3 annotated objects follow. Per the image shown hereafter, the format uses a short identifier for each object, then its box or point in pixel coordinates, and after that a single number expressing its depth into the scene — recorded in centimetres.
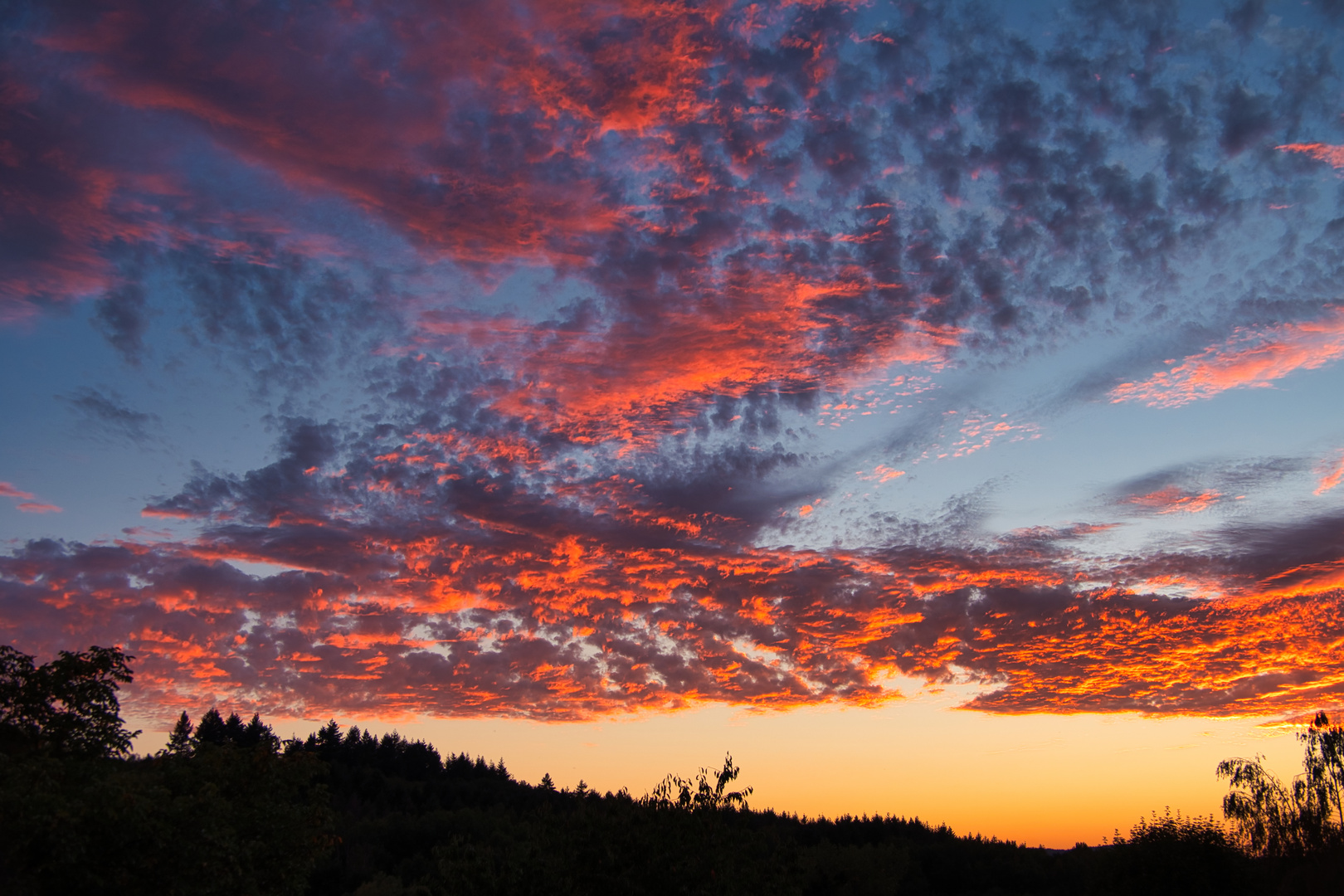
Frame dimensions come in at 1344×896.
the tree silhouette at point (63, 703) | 2747
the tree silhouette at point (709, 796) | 2572
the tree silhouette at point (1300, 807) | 4022
